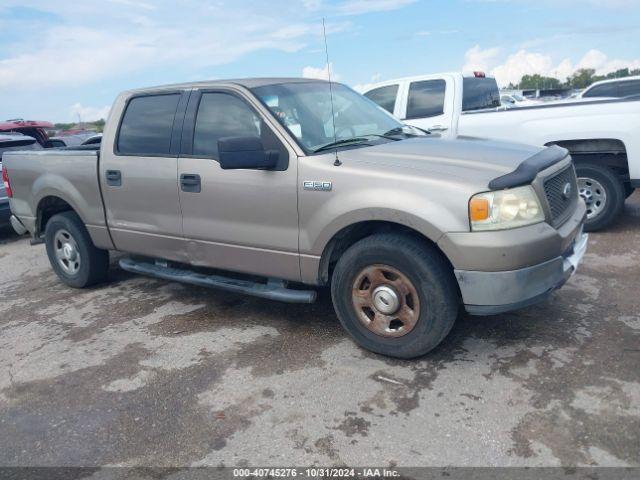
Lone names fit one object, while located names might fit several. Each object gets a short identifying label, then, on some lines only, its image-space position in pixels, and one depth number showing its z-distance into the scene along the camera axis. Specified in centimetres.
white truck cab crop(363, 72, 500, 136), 771
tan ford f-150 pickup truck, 327
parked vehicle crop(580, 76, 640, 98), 1201
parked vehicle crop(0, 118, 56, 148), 1017
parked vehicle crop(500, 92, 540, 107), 1799
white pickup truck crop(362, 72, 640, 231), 592
